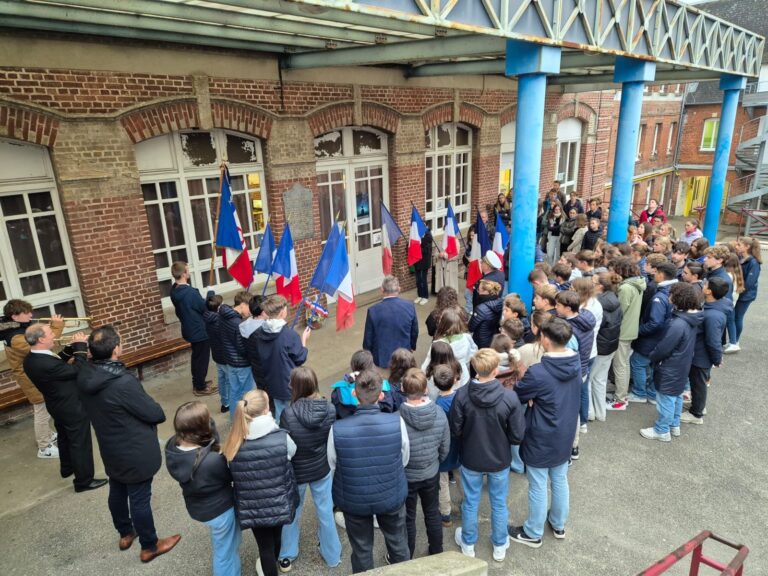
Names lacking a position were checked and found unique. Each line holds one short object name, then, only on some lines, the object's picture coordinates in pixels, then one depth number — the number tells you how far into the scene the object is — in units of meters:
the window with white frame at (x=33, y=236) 5.80
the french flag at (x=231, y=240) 6.39
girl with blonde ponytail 3.09
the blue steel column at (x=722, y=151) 11.35
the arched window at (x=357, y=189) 8.98
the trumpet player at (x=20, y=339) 4.94
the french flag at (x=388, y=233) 8.10
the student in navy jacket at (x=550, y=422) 3.63
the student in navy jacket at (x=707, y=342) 5.23
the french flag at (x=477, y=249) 7.84
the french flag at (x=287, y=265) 6.24
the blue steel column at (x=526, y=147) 5.68
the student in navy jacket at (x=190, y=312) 6.14
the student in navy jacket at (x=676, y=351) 5.00
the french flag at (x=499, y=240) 7.73
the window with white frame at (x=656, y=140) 21.57
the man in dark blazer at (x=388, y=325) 5.38
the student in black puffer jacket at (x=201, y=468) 3.04
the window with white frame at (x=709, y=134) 23.20
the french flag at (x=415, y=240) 8.38
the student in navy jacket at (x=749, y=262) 7.14
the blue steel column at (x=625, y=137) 7.89
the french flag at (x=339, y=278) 5.90
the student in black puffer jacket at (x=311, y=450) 3.39
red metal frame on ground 2.33
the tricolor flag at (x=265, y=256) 6.42
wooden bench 6.73
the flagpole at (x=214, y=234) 6.27
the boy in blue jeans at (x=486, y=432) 3.46
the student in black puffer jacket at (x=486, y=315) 5.30
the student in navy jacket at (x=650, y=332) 5.46
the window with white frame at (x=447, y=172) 10.88
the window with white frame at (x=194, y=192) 6.95
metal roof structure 4.43
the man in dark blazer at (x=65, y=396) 4.27
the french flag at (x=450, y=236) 8.47
